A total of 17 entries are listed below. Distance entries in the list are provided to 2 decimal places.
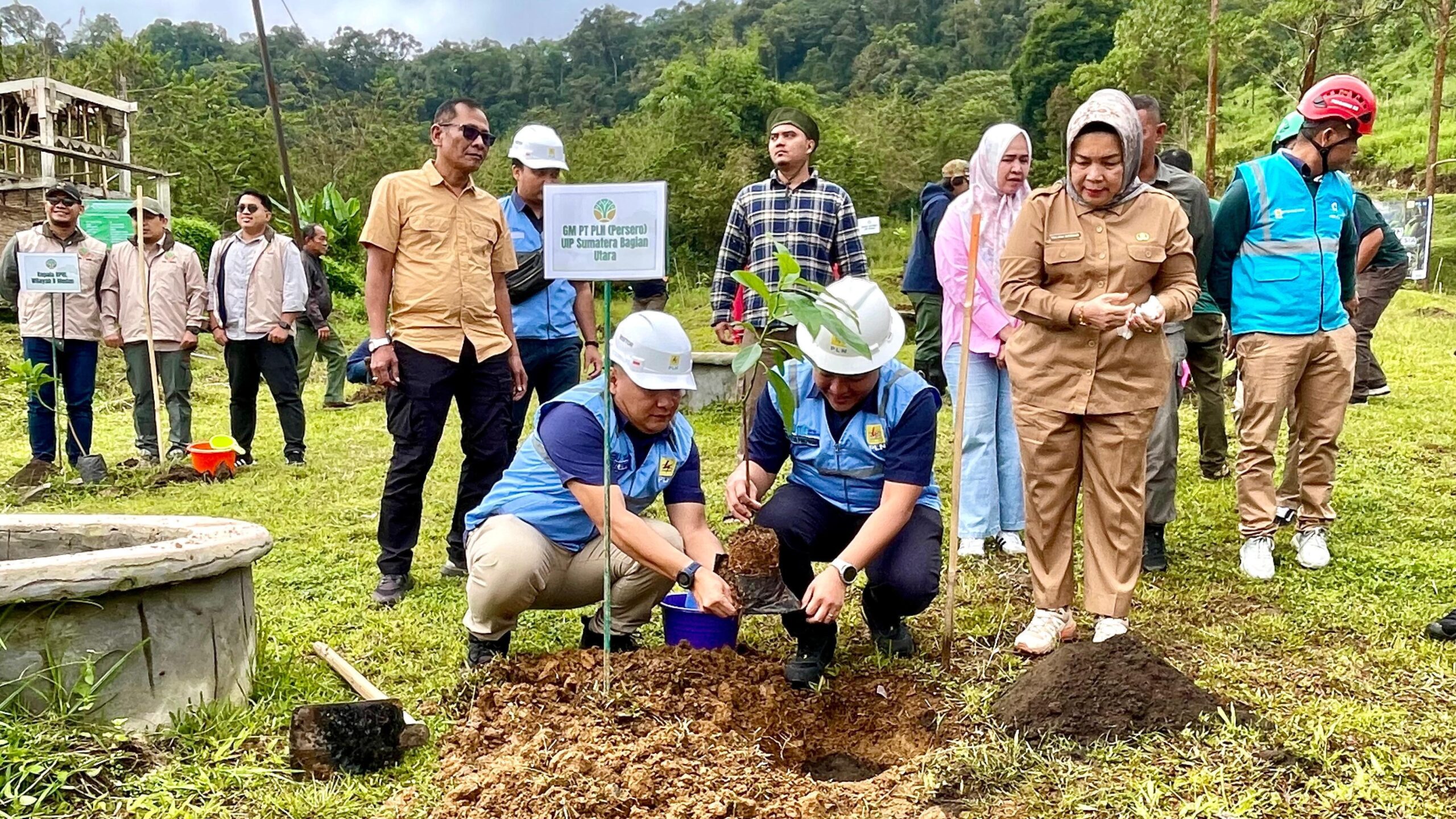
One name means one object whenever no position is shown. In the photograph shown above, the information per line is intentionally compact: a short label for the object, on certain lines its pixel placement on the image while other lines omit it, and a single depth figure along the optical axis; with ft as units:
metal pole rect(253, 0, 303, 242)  32.81
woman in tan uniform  9.73
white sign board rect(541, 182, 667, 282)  8.75
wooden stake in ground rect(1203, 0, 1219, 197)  49.98
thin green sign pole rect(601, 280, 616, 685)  9.02
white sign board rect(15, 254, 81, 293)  20.01
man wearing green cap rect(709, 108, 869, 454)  15.24
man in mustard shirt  12.70
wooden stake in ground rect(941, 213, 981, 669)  10.25
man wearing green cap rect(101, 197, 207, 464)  22.04
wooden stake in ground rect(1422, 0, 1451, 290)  44.34
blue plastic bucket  10.03
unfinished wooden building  48.08
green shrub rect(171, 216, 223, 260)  58.34
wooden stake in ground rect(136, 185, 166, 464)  20.80
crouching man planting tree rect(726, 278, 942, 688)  9.66
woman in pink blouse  13.75
